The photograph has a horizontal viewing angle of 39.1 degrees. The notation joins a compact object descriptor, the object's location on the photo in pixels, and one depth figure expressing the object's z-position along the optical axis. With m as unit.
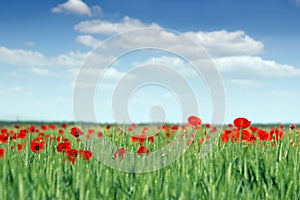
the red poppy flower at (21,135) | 5.94
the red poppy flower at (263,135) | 5.04
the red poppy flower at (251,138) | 5.01
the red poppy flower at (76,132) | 4.90
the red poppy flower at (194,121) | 4.68
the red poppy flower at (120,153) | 3.83
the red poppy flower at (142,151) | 4.04
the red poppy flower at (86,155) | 3.76
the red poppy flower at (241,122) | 4.52
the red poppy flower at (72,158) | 3.86
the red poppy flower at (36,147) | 4.42
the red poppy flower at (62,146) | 4.10
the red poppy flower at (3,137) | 5.38
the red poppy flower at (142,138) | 5.71
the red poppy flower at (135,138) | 5.80
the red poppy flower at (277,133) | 4.84
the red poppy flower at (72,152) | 3.90
